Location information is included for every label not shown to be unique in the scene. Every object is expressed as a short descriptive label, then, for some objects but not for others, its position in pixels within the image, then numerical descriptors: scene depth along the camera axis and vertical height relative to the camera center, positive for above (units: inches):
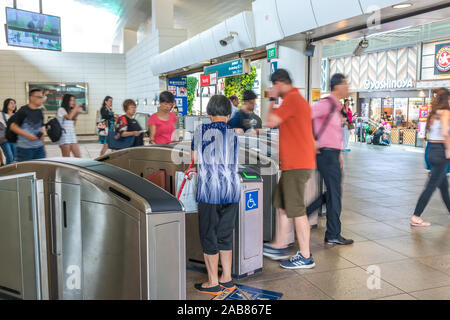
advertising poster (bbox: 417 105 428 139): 566.6 -1.4
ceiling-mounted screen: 628.7 +144.3
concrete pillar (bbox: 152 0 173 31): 652.7 +168.8
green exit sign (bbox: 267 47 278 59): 333.4 +54.3
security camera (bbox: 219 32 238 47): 391.7 +79.6
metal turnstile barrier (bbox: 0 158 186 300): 87.4 -27.5
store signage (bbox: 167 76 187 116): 686.3 +52.3
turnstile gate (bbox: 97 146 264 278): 132.5 -34.8
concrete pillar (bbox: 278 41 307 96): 325.1 +47.5
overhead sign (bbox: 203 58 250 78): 399.2 +52.5
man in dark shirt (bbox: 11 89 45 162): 192.7 -4.3
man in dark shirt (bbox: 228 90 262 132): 216.4 +1.4
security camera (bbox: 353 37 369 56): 310.5 +56.1
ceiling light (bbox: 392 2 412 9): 222.5 +62.4
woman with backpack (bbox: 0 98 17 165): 285.9 -8.0
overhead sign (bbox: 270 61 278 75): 335.0 +44.2
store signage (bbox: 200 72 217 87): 456.8 +45.5
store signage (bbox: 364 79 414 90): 733.2 +64.7
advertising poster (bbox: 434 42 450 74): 664.4 +97.5
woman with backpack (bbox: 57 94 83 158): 243.3 -1.6
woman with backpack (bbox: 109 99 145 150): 235.7 -6.4
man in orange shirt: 128.6 -11.4
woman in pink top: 184.5 -1.9
